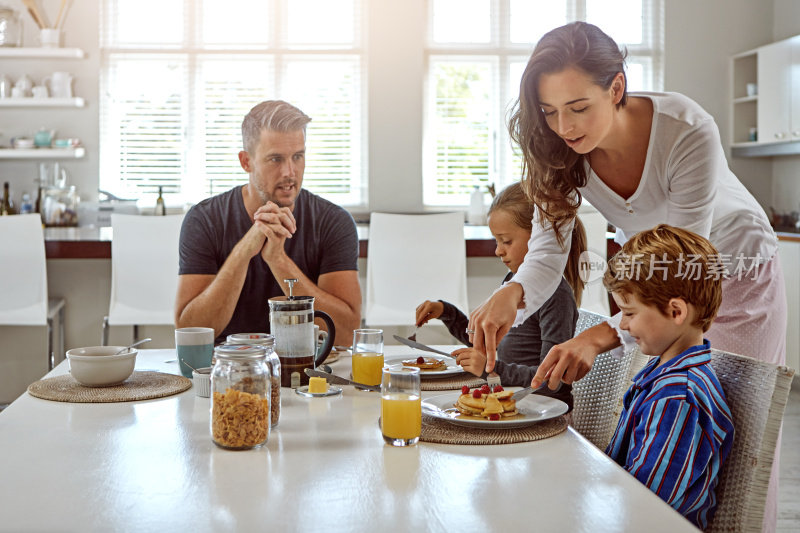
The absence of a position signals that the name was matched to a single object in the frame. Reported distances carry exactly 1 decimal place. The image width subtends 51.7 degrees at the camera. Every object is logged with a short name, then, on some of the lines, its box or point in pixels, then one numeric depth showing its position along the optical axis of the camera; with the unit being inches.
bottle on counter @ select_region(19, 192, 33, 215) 215.8
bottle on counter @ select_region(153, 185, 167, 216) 209.8
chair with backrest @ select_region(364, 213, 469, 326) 140.9
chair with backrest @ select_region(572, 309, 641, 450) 66.6
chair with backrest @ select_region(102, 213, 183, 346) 137.0
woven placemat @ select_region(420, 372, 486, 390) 64.1
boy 47.0
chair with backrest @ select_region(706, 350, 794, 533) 46.3
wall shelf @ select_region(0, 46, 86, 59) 219.1
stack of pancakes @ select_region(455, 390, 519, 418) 51.6
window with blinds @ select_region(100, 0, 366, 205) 235.5
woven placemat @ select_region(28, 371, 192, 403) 58.1
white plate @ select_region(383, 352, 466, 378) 66.7
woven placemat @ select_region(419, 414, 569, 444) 47.8
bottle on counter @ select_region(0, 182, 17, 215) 213.8
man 87.7
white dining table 35.1
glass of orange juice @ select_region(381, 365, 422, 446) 46.3
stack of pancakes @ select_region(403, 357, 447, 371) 68.7
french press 62.1
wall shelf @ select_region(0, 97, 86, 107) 218.2
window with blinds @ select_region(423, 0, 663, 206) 243.0
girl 77.0
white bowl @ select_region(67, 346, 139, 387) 60.7
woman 60.5
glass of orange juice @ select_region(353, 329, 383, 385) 64.3
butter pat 60.7
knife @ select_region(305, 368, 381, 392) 60.4
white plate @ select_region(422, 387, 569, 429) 49.8
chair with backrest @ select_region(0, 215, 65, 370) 136.1
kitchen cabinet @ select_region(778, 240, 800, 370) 179.2
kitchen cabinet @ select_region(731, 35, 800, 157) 209.8
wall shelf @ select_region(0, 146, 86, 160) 217.0
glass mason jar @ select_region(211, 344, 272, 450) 45.4
